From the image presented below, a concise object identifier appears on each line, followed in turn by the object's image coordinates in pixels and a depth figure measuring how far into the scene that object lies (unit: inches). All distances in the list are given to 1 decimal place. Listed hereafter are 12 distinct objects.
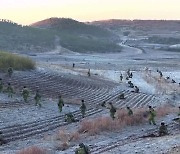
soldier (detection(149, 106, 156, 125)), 1149.6
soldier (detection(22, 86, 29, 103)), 1336.1
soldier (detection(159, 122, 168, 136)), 1024.5
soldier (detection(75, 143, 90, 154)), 752.3
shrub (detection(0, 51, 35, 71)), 1831.9
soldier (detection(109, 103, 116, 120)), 1167.0
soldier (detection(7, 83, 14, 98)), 1386.6
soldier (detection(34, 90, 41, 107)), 1315.2
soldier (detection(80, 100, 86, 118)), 1215.7
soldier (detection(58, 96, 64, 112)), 1251.0
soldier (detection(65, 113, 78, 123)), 1169.1
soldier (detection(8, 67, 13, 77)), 1675.3
